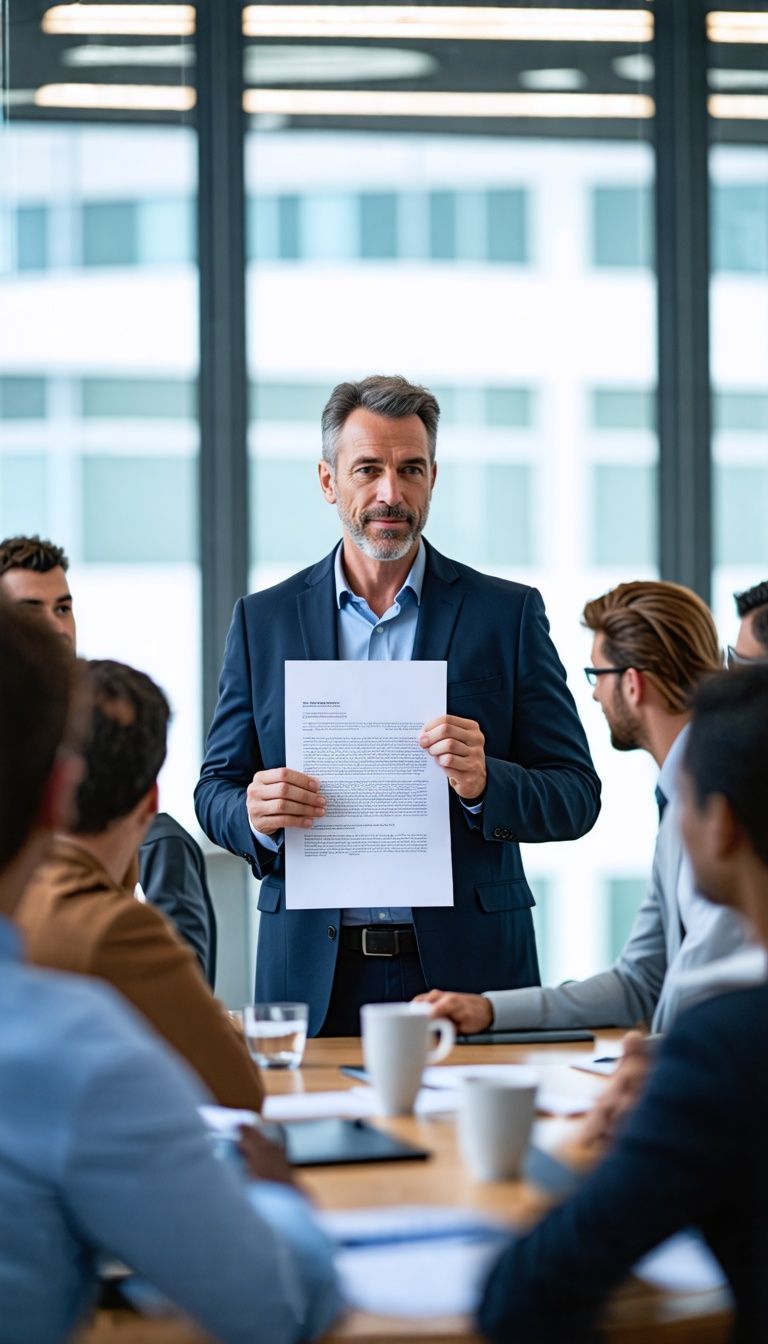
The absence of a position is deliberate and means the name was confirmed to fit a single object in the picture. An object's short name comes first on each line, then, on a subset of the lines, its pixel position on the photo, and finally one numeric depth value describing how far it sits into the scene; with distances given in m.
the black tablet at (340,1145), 3.02
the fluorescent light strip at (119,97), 5.15
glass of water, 3.34
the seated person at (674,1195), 2.47
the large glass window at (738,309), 5.44
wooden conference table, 2.69
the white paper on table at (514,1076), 3.18
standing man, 3.76
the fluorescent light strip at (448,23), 5.26
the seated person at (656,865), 3.39
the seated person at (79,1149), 2.27
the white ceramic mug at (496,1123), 2.95
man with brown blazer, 2.99
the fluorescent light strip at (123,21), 5.16
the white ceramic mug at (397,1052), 3.17
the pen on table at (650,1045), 3.21
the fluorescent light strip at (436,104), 5.27
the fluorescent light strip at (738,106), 5.44
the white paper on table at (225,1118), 3.06
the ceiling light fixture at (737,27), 5.44
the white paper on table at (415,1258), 2.74
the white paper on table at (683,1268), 2.79
